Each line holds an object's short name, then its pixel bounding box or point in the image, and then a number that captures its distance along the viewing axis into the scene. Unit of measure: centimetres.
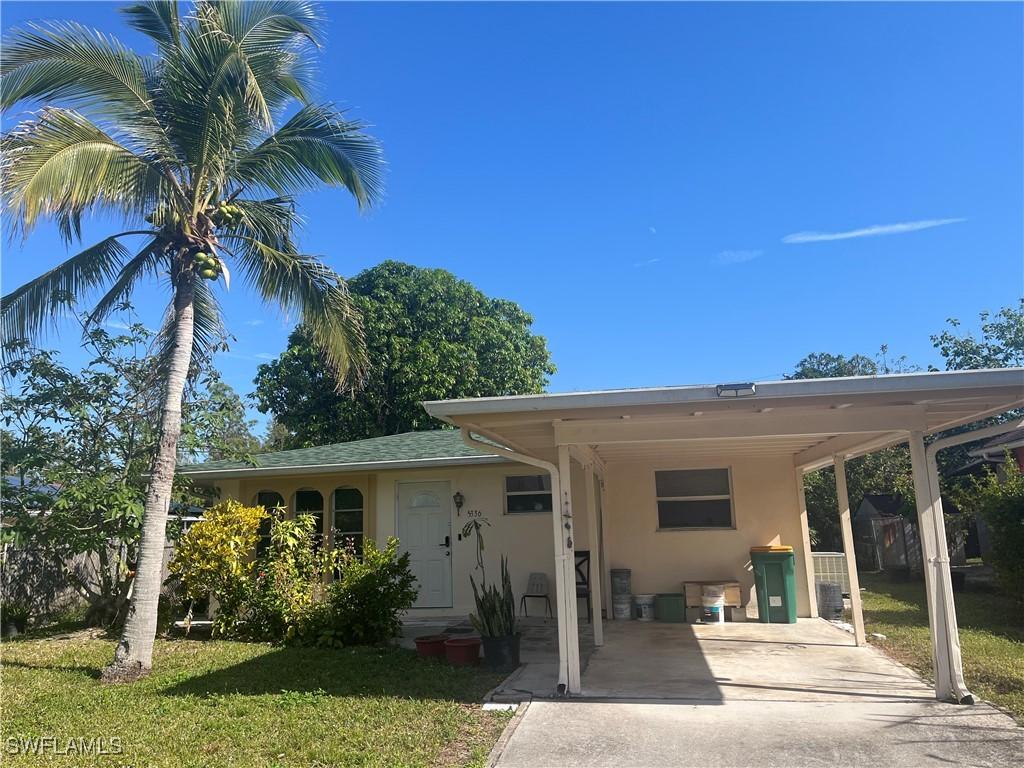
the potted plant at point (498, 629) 688
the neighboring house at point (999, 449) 1417
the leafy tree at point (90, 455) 896
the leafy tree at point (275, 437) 2589
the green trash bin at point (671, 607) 975
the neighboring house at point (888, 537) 1502
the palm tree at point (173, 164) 679
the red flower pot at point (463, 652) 706
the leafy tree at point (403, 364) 2069
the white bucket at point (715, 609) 952
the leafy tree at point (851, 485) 1967
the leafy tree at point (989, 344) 2322
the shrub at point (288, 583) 826
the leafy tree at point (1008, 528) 884
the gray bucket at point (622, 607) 1007
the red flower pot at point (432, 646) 737
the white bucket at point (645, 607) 995
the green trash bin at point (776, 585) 941
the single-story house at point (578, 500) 925
